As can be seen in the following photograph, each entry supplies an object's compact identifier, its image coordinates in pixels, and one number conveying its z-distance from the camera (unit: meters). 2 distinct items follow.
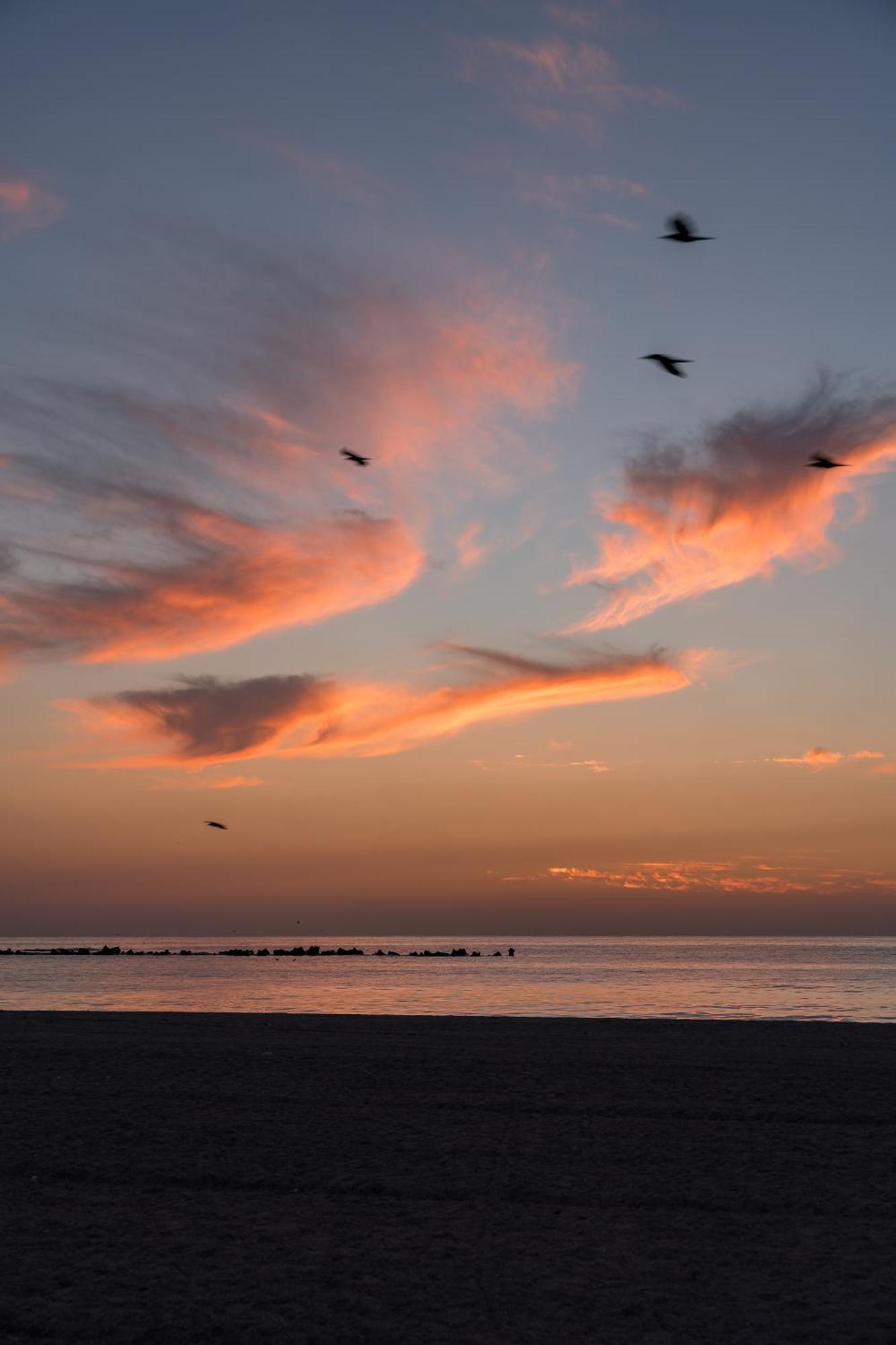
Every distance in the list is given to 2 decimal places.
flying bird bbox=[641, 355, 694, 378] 20.22
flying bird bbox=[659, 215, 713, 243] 17.23
